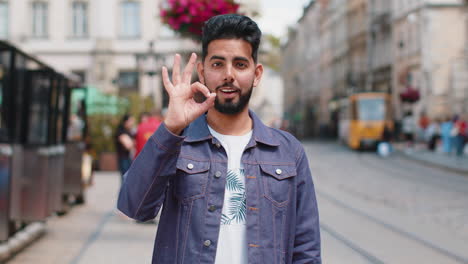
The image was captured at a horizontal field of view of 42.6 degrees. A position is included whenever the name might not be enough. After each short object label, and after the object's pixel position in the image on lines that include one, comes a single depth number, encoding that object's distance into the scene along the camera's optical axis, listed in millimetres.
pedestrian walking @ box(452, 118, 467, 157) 22453
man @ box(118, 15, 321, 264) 2273
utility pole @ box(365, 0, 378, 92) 44250
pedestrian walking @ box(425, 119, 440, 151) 27675
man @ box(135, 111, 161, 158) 8883
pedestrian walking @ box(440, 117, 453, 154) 24297
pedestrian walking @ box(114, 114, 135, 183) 10258
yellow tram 30078
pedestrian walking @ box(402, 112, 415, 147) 30047
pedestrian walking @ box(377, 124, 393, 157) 26641
